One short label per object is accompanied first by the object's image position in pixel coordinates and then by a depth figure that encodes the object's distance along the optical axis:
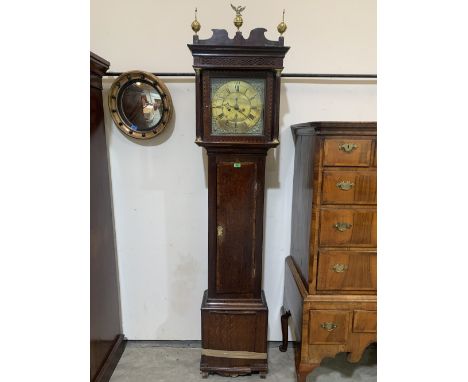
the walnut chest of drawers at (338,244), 1.45
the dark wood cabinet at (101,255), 1.66
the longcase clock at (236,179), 1.49
